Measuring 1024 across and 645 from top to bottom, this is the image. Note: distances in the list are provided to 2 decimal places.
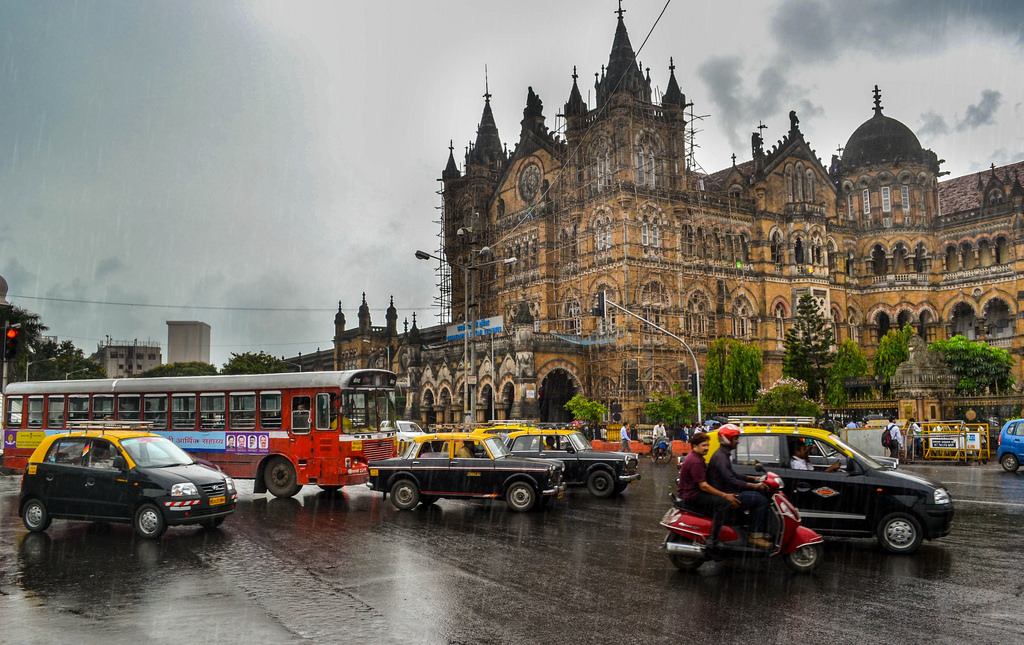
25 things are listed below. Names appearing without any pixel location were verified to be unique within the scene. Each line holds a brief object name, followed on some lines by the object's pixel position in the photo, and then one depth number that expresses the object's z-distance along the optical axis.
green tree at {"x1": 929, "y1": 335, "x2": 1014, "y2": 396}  44.22
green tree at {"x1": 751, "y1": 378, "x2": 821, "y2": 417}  36.88
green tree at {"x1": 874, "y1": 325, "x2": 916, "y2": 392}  46.62
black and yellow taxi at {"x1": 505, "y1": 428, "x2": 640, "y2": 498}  17.97
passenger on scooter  9.09
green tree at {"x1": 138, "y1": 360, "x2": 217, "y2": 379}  88.69
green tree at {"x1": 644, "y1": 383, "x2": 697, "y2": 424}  39.49
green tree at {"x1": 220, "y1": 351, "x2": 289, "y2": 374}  67.69
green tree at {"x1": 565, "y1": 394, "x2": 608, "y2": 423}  41.12
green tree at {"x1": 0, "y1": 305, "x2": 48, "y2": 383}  59.22
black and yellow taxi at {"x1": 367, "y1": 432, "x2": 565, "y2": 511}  15.21
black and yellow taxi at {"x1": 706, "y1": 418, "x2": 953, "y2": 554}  10.55
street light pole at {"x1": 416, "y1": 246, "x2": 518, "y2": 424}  26.91
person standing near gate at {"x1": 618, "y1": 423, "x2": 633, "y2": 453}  29.93
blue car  24.62
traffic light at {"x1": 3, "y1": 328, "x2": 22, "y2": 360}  21.73
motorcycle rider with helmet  9.03
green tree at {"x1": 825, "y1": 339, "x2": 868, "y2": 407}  43.56
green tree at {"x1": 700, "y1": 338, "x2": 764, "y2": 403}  44.44
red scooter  9.11
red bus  17.72
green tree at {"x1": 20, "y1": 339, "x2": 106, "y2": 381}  71.62
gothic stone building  48.72
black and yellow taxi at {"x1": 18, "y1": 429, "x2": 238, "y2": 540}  12.17
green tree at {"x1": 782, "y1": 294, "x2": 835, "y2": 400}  45.81
